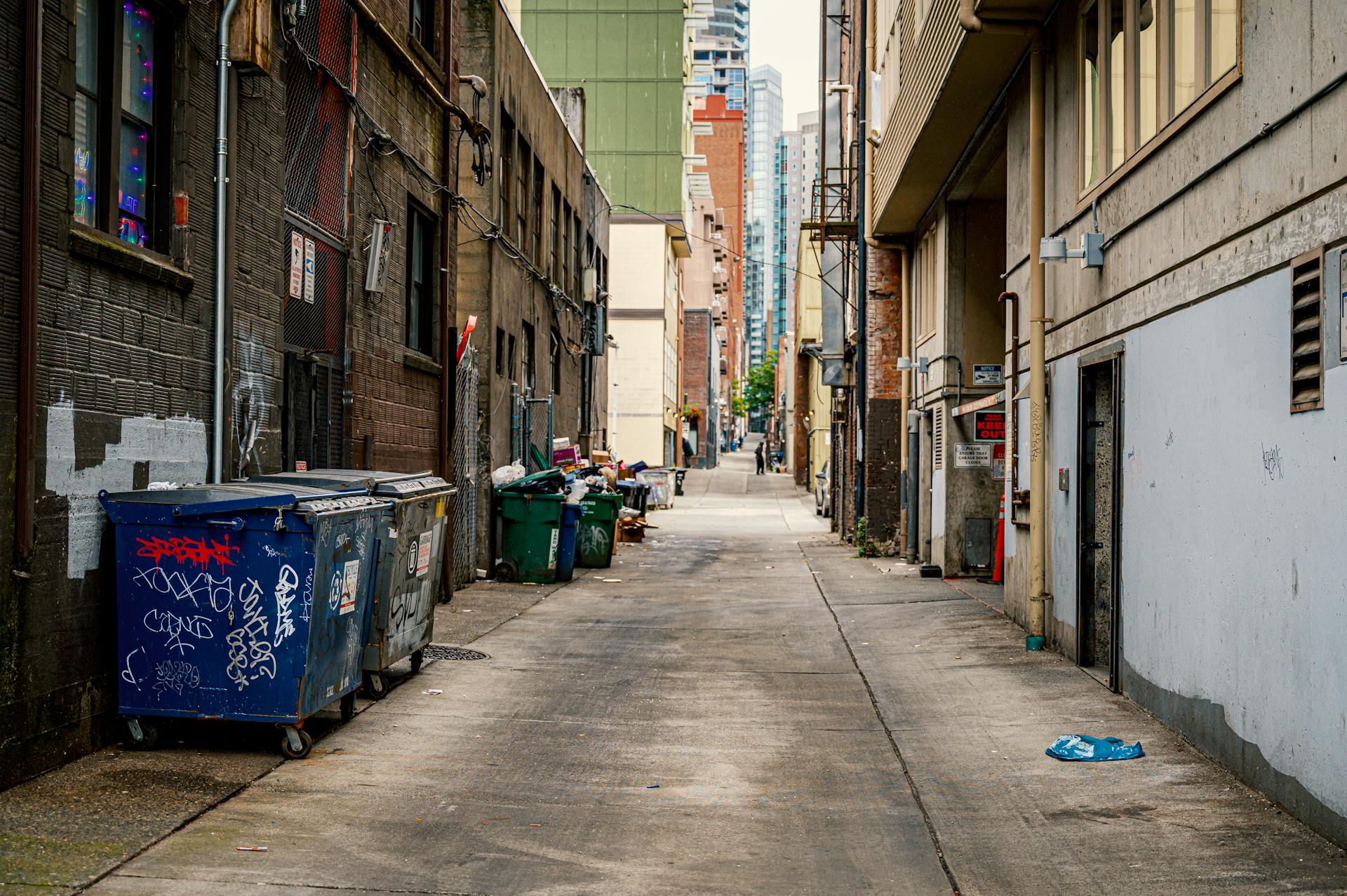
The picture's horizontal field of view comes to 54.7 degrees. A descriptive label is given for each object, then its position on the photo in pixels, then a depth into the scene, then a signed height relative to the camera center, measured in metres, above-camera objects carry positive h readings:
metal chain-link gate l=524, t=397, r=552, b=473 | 20.97 +0.43
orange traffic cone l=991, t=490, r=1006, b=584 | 17.00 -1.22
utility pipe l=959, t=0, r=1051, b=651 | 11.14 +1.02
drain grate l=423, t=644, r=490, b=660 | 10.46 -1.58
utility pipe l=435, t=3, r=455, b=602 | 14.70 +2.08
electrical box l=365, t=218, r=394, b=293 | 12.34 +1.91
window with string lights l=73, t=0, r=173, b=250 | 7.03 +1.90
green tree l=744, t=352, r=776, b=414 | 129.50 +7.64
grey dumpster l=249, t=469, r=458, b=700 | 8.32 -0.69
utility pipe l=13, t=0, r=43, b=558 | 6.00 +0.81
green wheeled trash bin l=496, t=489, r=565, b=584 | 16.67 -1.04
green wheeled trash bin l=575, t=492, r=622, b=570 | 19.41 -1.14
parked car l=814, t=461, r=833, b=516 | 34.21 -0.84
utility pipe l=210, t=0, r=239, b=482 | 8.12 +1.56
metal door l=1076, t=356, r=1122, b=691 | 9.95 -0.43
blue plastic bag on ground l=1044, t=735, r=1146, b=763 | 7.17 -1.59
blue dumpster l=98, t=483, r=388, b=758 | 6.68 -0.75
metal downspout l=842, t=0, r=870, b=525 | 23.44 +3.26
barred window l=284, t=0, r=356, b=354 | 10.24 +2.43
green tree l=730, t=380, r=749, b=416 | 134.38 +6.18
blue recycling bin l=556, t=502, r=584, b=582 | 16.92 -1.05
